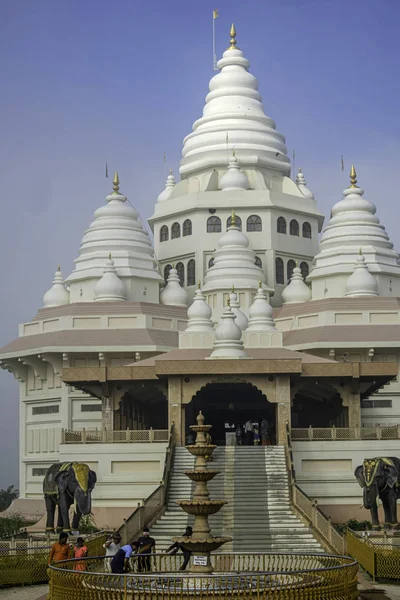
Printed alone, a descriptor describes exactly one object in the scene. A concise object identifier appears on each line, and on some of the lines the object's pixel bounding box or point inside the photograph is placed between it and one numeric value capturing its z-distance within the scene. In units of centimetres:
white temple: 4359
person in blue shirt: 2266
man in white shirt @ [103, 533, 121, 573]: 2561
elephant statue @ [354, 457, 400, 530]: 3700
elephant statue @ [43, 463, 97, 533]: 3678
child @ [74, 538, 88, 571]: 2428
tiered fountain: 2352
